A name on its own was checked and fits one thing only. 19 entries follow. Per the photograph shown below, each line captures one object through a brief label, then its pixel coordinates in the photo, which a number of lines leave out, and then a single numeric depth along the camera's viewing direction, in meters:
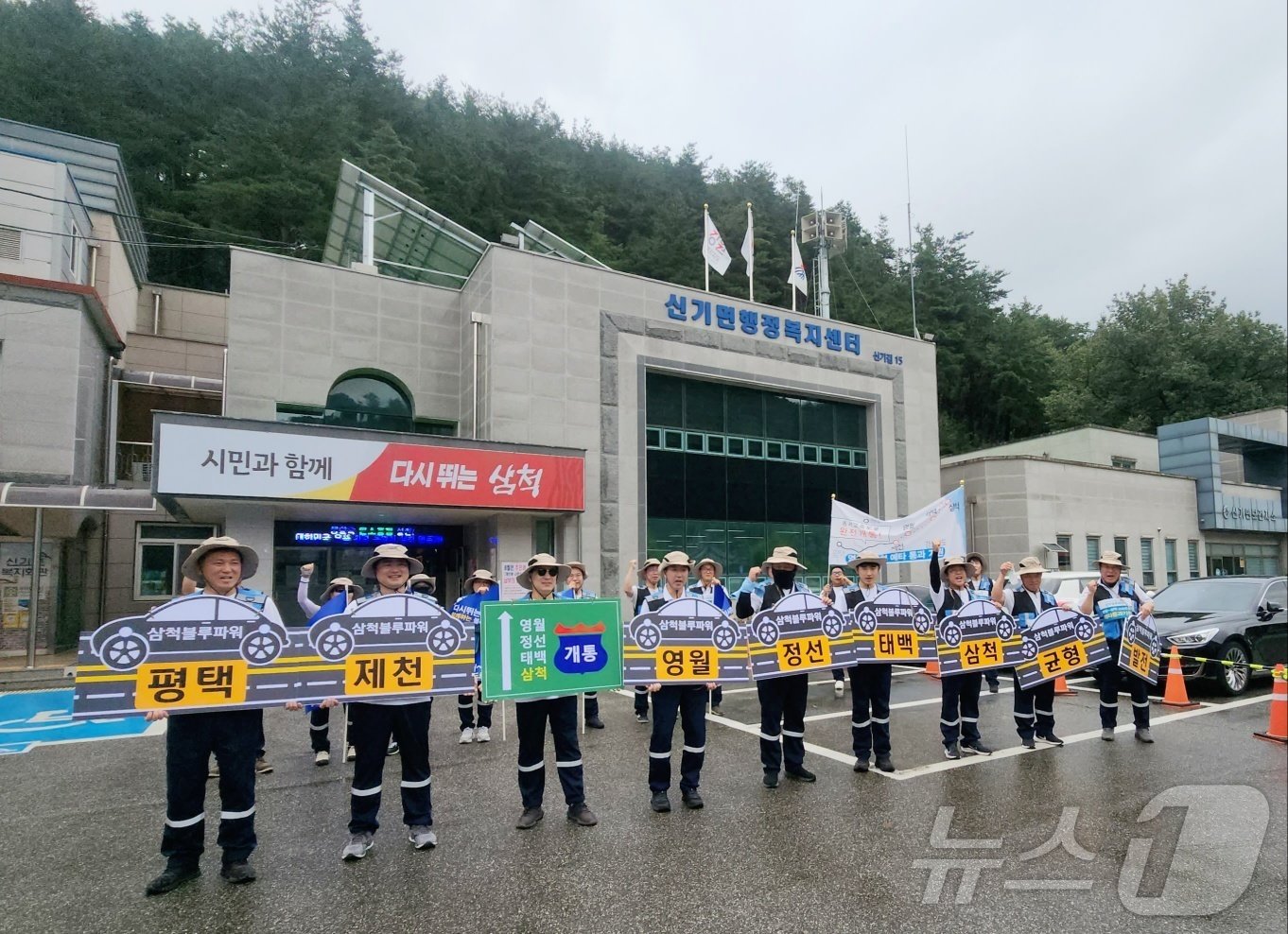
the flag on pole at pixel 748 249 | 22.61
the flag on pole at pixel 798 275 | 24.30
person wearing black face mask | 6.59
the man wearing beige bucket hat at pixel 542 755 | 5.59
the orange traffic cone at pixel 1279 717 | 8.04
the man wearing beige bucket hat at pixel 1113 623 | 8.12
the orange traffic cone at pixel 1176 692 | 9.96
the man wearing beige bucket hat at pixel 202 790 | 4.60
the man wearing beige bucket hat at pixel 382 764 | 5.00
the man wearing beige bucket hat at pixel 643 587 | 7.93
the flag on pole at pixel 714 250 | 22.09
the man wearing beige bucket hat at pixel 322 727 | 7.54
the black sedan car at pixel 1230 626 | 10.55
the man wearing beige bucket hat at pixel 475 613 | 8.48
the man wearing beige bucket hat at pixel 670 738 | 5.94
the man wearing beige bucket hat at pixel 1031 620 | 7.86
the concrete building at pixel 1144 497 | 25.75
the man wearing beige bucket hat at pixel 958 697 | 7.49
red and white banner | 13.50
